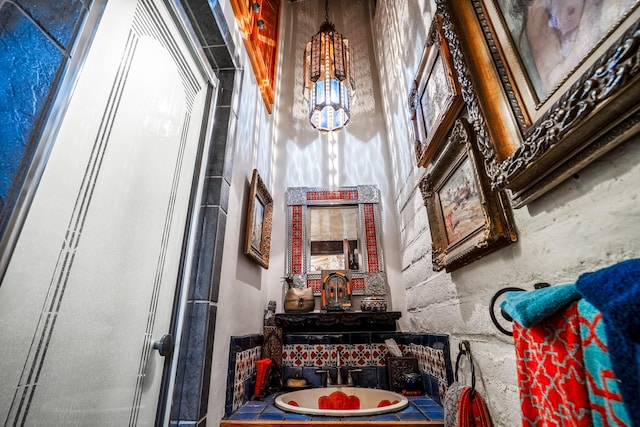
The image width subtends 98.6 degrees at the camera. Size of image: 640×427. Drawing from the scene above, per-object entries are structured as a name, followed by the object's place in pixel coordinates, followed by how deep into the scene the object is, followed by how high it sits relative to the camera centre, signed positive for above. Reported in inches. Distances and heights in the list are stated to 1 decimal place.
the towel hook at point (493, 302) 28.1 +1.3
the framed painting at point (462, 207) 32.0 +15.3
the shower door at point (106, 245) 21.5 +7.7
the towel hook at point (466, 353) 37.1 -4.5
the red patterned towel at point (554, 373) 16.2 -3.5
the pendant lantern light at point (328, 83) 80.2 +66.2
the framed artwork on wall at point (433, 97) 42.0 +37.5
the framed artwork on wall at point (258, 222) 60.3 +23.2
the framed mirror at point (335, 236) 81.2 +25.1
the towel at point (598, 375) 13.7 -2.9
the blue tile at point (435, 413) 42.6 -14.1
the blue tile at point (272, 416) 43.9 -14.1
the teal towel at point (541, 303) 17.2 +0.9
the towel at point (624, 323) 11.3 -0.3
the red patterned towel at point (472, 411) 33.4 -10.6
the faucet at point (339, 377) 63.4 -12.0
